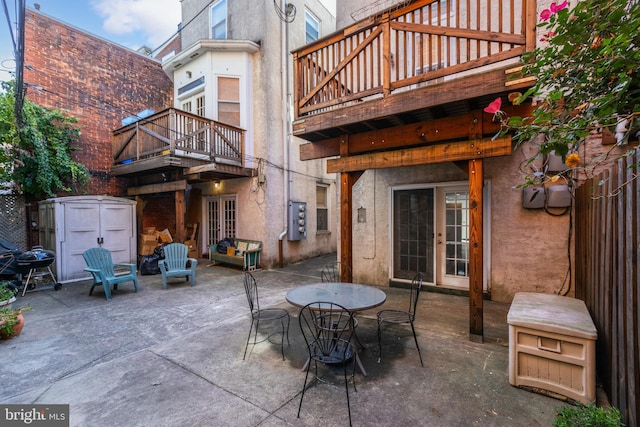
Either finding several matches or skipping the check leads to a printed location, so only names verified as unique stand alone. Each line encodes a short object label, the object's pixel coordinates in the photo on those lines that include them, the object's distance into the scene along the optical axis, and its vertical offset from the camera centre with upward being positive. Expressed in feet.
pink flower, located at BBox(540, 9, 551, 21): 5.41 +3.85
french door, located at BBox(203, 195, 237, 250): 30.47 -0.66
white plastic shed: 21.67 -1.35
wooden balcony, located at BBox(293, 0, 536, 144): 10.12 +5.90
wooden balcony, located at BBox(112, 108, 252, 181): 22.94 +5.79
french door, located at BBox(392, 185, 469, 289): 17.69 -1.56
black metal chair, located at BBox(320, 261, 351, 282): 21.14 -4.97
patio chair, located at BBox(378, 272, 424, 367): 10.34 -4.46
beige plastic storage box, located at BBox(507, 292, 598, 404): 7.55 -4.00
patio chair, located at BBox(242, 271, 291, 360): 11.02 -5.24
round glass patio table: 9.55 -3.17
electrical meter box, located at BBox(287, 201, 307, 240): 28.48 -0.99
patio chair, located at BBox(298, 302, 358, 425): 8.12 -4.29
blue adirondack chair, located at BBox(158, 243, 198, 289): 20.31 -3.81
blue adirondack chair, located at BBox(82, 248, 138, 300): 17.60 -3.72
